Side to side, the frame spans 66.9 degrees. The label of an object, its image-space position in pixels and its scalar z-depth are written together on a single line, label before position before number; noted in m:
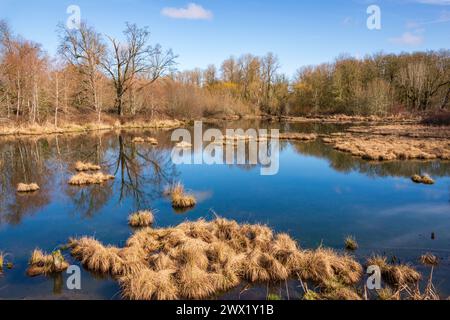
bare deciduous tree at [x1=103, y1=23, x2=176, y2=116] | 42.28
